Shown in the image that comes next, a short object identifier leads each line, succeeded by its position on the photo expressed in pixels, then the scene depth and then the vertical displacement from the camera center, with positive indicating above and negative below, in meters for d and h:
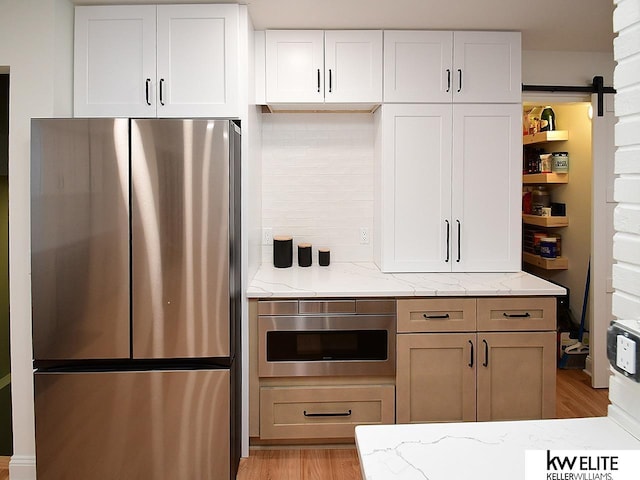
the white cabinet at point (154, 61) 2.72 +0.82
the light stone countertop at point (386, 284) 2.70 -0.38
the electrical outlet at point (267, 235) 3.50 -0.13
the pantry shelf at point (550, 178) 4.19 +0.32
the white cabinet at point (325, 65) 3.07 +0.91
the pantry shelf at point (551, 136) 4.16 +0.66
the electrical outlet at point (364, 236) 3.53 -0.14
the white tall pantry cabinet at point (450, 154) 3.08 +0.38
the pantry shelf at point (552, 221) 4.32 -0.04
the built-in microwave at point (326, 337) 2.72 -0.65
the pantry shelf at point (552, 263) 4.33 -0.39
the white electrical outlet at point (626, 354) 1.10 -0.30
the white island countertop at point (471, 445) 1.03 -0.51
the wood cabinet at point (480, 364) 2.73 -0.79
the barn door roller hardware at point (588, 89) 3.47 +0.87
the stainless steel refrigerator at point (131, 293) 2.37 -0.36
